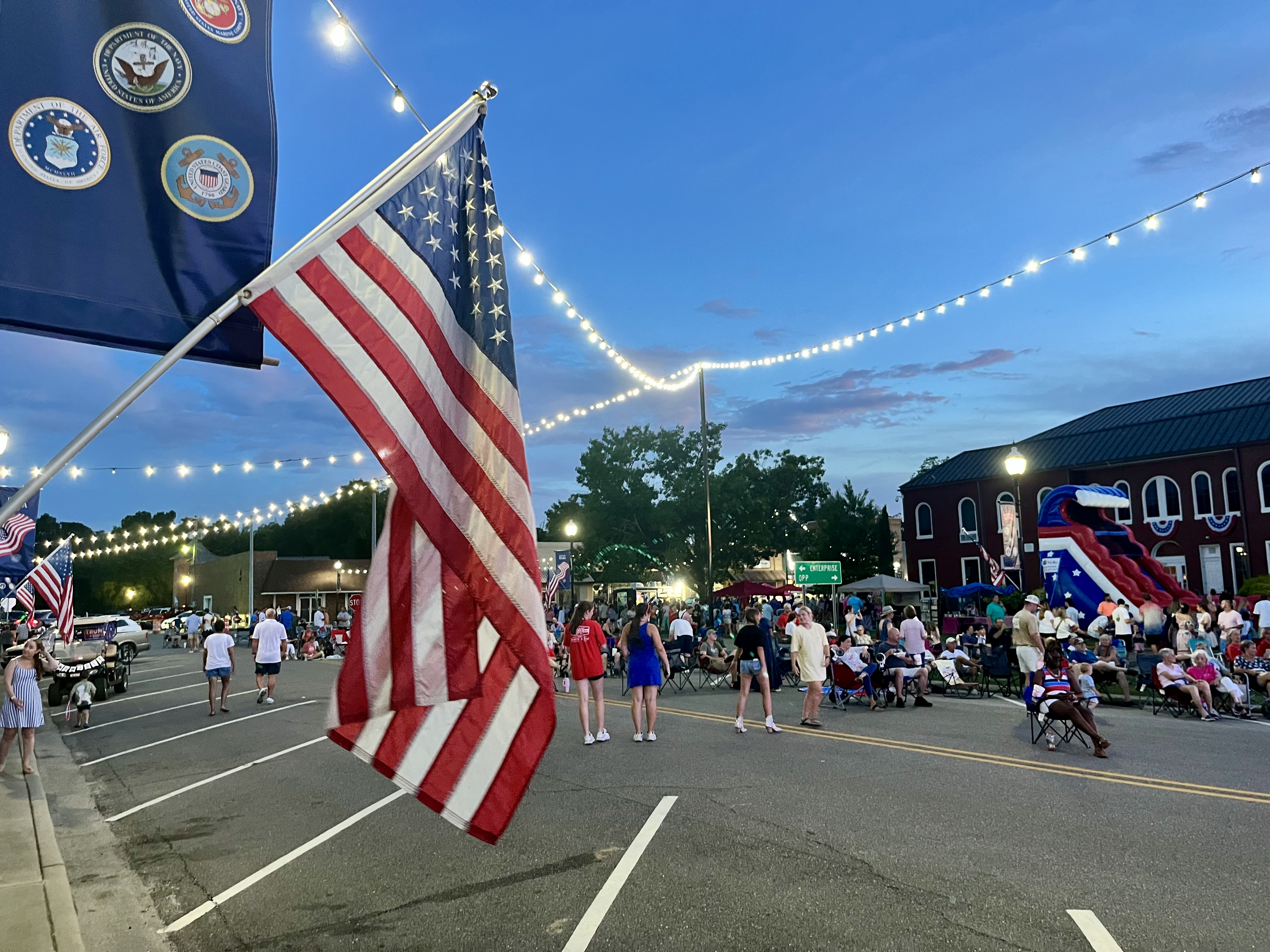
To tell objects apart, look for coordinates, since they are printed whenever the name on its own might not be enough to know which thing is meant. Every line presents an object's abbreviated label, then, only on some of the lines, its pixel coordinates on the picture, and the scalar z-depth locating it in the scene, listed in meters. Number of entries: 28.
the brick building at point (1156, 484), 37.59
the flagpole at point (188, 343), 3.10
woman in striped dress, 10.39
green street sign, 29.81
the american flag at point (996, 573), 35.84
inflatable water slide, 27.33
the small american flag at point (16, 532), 16.94
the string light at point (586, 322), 11.94
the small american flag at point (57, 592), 20.95
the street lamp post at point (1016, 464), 17.61
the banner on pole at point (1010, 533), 27.08
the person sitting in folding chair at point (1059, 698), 10.11
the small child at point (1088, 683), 11.71
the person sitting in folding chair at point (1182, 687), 13.36
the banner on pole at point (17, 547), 17.48
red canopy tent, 37.59
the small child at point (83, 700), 15.32
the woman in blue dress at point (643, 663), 10.95
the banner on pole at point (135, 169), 3.42
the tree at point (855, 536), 53.59
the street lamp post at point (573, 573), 36.81
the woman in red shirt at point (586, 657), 11.28
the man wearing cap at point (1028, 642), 14.83
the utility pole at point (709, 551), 27.12
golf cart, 17.91
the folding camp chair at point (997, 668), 16.78
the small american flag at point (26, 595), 24.67
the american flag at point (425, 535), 3.71
